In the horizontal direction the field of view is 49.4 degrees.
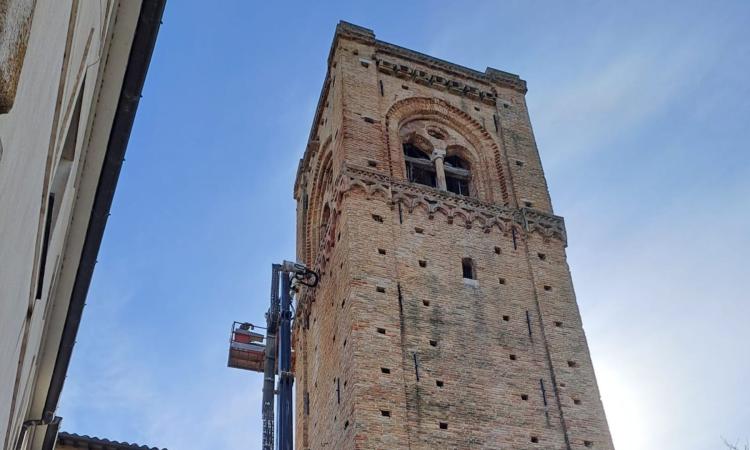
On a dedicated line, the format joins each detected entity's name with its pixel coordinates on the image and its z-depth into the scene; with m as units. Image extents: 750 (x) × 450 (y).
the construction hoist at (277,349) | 16.86
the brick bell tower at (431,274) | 14.39
